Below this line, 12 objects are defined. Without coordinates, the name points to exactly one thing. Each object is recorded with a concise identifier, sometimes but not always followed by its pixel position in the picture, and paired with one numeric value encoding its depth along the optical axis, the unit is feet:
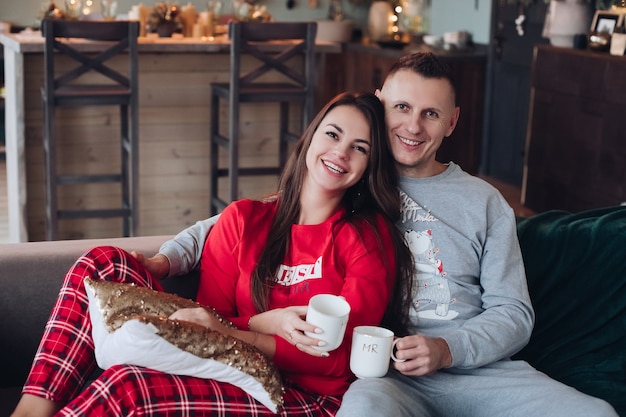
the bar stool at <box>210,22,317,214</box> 12.66
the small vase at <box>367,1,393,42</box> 22.71
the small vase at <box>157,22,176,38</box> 13.98
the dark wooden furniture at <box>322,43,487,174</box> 18.69
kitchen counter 12.94
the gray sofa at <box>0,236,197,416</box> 6.62
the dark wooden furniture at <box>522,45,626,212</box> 13.37
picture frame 13.78
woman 5.46
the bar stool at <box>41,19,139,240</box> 11.88
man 5.60
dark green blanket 6.85
